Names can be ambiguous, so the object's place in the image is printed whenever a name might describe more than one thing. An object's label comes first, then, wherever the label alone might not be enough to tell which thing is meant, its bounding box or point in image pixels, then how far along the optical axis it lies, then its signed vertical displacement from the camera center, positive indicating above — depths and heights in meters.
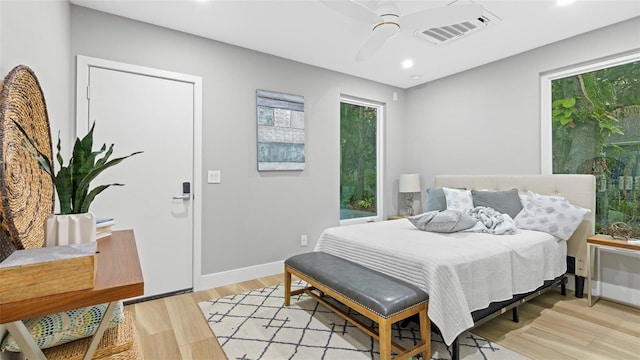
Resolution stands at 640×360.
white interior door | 2.63 +0.14
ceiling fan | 1.97 +1.14
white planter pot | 1.03 -0.18
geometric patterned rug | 1.96 -1.11
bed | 1.82 -0.56
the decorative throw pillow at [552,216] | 2.76 -0.32
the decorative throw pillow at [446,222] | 2.61 -0.35
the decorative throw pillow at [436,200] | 3.52 -0.22
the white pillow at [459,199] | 3.29 -0.20
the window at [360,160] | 4.32 +0.31
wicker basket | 1.00 -0.59
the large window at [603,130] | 2.82 +0.53
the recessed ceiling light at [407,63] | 3.70 +1.46
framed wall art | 3.43 +0.58
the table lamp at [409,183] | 4.49 -0.03
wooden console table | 0.73 -0.31
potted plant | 1.04 -0.06
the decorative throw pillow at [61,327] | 0.95 -0.49
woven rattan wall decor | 0.94 +0.04
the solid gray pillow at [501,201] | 3.09 -0.20
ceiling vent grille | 2.72 +1.45
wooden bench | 1.68 -0.70
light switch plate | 3.11 +0.03
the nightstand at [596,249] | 2.46 -0.60
